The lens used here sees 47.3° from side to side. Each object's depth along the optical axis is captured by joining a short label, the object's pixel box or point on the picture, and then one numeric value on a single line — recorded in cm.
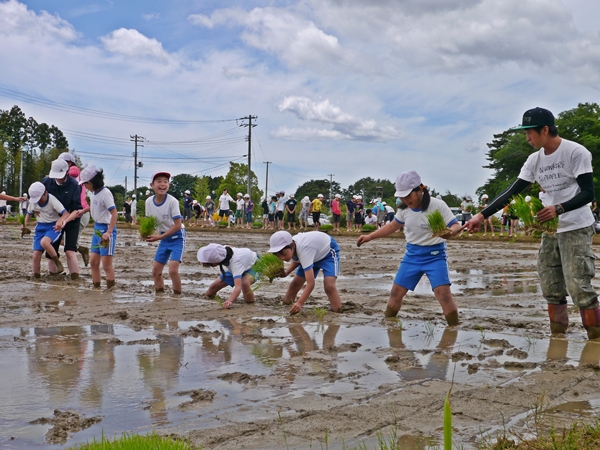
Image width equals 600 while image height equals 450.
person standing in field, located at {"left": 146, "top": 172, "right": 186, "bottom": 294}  986
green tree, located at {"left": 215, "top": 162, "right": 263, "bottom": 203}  8531
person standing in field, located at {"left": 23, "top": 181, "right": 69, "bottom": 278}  1148
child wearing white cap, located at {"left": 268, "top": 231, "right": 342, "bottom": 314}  819
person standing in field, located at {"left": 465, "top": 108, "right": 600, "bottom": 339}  619
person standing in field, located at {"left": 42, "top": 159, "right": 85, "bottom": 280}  1184
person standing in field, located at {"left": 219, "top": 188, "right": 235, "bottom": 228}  3516
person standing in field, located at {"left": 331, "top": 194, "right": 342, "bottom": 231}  3406
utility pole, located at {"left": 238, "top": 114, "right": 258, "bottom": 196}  6572
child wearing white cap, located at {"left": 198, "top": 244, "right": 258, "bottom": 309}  888
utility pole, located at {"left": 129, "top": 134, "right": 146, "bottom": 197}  8278
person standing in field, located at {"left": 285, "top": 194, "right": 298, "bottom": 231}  3291
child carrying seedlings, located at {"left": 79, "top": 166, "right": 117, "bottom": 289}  1045
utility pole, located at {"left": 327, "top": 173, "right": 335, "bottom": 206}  11232
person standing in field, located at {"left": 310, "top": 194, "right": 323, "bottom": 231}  3197
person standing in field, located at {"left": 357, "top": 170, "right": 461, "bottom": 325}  733
